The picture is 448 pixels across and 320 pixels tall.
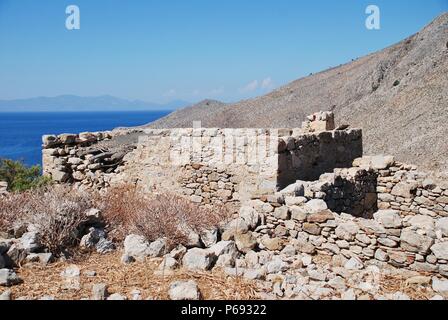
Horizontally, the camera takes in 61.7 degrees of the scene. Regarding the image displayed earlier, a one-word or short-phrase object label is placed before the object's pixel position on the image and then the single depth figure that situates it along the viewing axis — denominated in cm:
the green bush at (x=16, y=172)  1082
